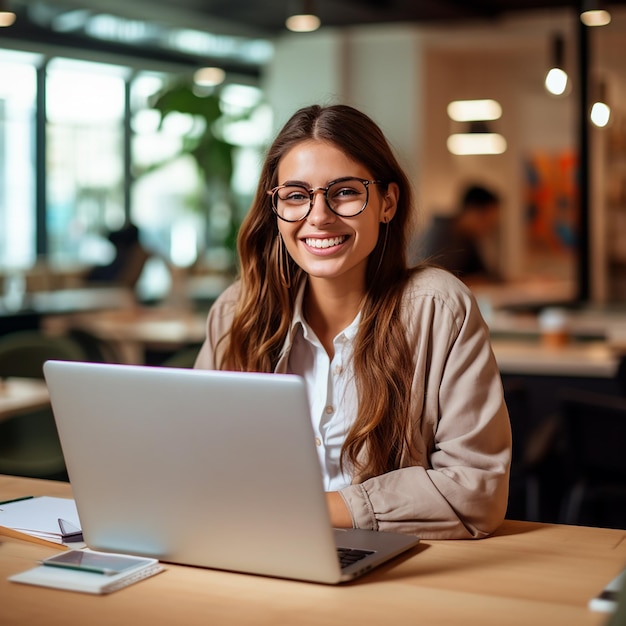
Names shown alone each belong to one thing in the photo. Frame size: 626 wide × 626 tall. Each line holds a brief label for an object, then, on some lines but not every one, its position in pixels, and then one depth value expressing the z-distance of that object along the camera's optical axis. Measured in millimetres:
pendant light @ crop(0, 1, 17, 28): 3844
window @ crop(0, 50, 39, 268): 11102
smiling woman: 1728
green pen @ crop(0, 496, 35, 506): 1915
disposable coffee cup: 4980
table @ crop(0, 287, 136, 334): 6082
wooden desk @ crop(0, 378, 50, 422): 3352
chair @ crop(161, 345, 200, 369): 3544
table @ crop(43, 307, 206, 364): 5668
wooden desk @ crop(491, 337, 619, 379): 4516
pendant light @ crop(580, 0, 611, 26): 4477
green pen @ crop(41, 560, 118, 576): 1480
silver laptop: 1361
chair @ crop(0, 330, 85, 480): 3946
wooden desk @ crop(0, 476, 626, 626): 1333
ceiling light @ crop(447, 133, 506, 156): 10219
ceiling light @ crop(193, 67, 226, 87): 10084
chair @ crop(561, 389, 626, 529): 3582
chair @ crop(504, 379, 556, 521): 3842
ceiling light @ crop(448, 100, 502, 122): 9992
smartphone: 1493
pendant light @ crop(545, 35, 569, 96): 5965
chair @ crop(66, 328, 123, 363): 4656
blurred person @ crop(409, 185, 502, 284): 8156
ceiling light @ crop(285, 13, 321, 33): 4953
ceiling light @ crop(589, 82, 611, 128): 5598
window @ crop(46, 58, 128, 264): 11617
